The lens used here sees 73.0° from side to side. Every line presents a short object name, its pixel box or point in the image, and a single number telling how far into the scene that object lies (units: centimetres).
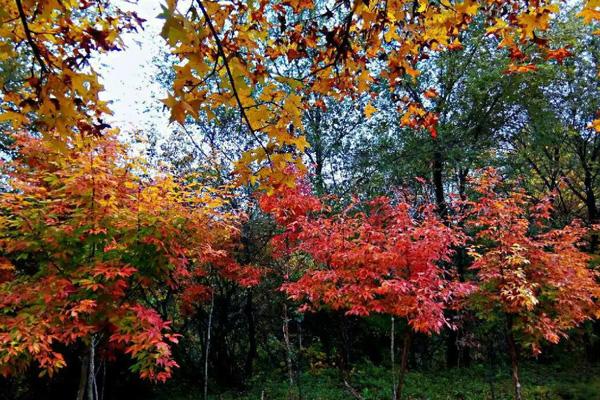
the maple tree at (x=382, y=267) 475
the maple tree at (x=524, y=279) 521
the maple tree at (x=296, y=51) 123
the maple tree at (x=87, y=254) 318
